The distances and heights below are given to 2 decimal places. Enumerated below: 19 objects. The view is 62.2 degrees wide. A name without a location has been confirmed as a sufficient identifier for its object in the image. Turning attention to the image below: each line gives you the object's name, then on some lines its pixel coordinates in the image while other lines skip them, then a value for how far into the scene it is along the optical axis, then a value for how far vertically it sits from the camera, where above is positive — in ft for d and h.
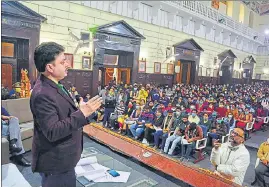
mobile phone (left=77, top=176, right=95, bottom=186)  6.65 -3.23
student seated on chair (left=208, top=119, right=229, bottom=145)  16.33 -3.80
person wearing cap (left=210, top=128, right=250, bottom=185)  8.73 -3.14
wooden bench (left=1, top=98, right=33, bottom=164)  11.89 -2.70
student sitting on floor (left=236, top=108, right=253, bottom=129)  19.27 -3.40
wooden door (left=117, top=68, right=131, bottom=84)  32.22 +0.16
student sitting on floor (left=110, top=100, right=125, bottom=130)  20.31 -3.52
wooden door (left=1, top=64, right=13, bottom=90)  20.88 -0.34
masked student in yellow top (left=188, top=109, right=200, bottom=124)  17.15 -3.02
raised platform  7.87 -3.51
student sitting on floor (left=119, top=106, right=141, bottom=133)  18.75 -3.65
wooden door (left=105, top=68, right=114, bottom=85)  32.38 +0.15
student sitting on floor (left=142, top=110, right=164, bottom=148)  16.43 -3.91
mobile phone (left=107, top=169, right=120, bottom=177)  7.15 -3.14
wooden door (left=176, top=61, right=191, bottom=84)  41.22 +1.00
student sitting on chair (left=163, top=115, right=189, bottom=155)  15.08 -4.03
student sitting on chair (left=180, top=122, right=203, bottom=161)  14.66 -3.95
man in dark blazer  3.69 -0.76
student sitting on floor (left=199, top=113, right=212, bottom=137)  16.53 -3.27
